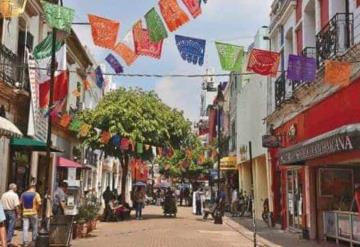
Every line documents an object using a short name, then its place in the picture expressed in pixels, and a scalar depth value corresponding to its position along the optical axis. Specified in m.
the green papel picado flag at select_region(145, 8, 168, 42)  13.90
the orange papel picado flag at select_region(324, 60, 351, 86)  14.45
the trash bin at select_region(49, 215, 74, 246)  15.59
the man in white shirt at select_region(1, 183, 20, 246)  15.43
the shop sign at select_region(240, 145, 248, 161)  33.49
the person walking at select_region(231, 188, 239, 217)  33.72
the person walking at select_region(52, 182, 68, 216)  20.27
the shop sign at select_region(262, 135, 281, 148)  22.19
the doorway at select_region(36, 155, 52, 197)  25.45
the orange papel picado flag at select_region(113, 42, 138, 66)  14.83
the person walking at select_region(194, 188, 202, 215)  34.69
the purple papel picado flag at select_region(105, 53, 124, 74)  17.23
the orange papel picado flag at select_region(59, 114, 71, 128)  28.45
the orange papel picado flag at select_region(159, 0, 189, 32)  13.41
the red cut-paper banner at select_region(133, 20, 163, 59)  14.69
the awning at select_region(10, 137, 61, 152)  19.81
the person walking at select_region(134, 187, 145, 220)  28.91
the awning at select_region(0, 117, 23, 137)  15.02
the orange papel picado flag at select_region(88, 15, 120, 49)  14.08
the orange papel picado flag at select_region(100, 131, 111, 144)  27.35
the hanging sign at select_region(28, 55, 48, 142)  20.95
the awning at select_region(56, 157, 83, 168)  28.62
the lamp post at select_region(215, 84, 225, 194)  30.46
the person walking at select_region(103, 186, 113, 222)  26.84
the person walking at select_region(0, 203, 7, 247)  7.51
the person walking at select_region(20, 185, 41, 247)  15.92
